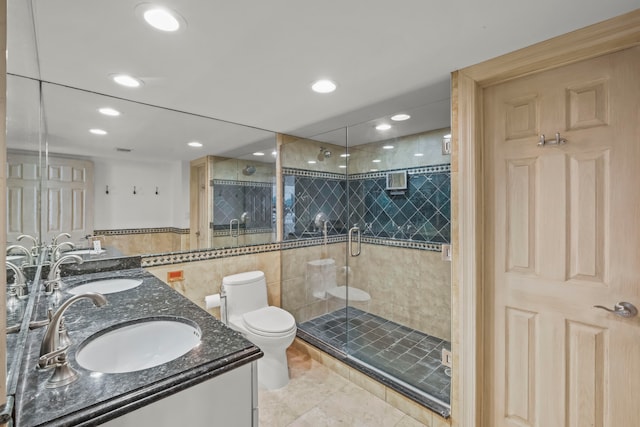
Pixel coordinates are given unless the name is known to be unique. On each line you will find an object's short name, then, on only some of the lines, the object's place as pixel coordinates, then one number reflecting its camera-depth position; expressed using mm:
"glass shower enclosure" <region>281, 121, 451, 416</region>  2738
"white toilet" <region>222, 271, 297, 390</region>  2174
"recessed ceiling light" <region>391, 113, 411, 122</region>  2371
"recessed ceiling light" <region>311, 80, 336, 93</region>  1746
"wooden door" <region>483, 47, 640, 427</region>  1248
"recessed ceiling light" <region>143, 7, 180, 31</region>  1115
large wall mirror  1645
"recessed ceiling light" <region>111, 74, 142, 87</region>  1653
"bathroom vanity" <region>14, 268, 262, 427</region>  742
